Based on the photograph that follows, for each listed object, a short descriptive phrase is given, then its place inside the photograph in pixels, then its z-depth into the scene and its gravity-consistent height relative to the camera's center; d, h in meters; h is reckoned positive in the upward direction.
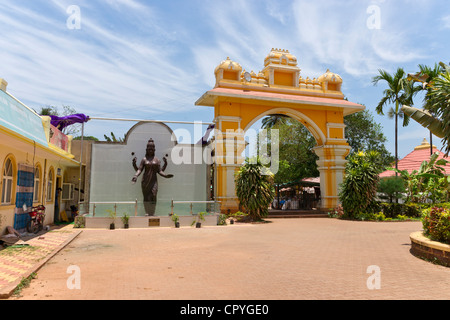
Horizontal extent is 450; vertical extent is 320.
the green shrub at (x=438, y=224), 7.38 -0.64
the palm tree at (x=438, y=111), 8.88 +2.32
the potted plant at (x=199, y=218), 15.33 -1.07
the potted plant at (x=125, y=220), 14.34 -1.09
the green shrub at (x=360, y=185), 17.98 +0.48
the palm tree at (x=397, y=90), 22.22 +6.74
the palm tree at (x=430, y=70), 19.31 +6.95
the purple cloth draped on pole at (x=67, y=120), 17.81 +3.81
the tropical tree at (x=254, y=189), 16.38 +0.23
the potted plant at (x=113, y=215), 14.28 -0.88
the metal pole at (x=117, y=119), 17.55 +3.81
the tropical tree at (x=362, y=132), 30.53 +5.48
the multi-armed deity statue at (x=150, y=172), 17.27 +1.08
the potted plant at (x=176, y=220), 14.88 -1.13
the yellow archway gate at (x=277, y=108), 19.31 +5.20
